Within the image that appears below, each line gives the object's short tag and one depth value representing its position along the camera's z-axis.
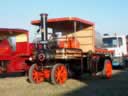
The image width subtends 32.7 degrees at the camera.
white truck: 15.93
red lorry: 9.31
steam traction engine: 8.50
